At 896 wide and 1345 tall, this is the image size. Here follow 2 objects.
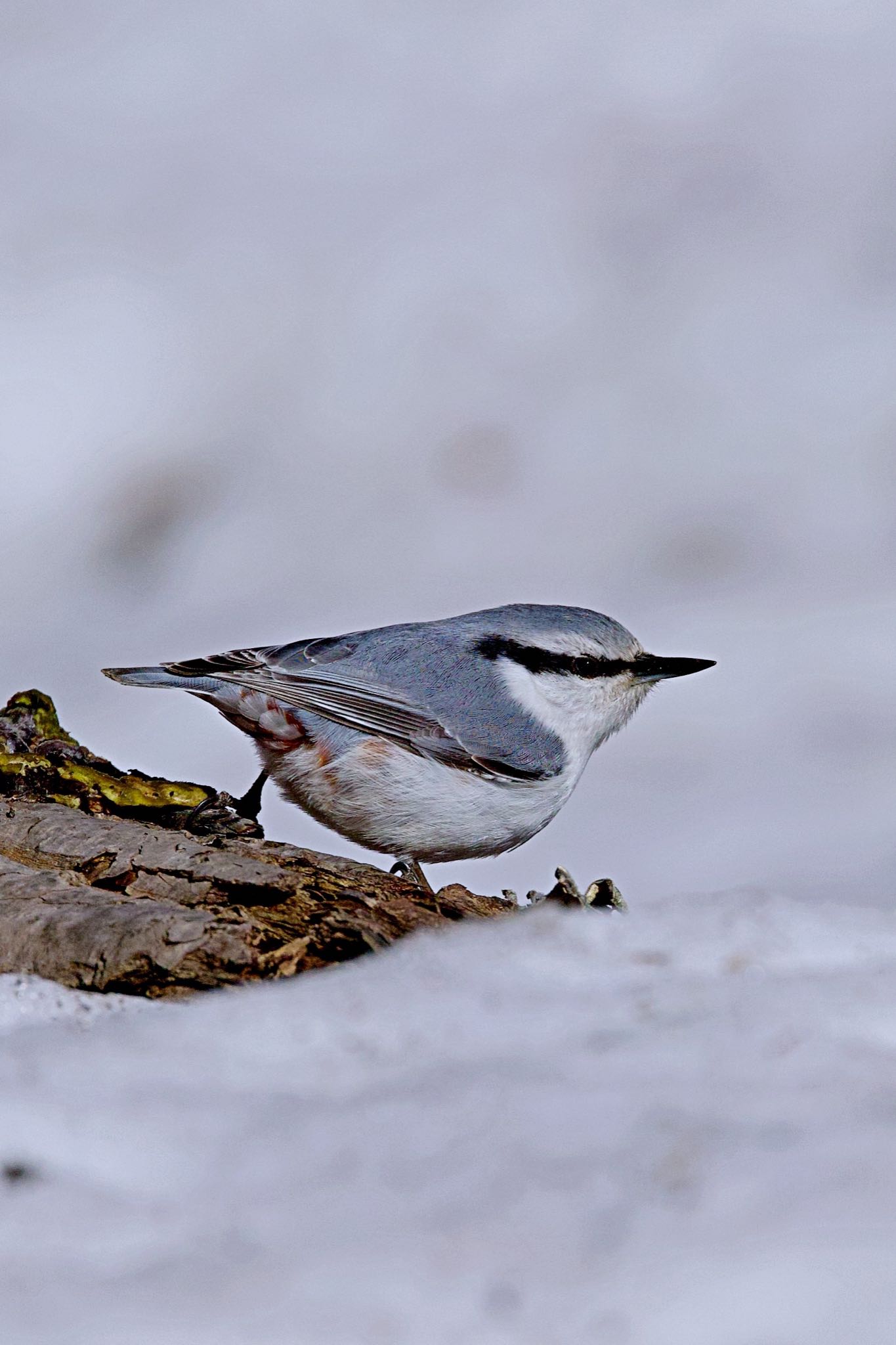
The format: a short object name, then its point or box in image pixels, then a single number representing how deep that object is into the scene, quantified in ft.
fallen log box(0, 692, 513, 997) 16.98
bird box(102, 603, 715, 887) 17.81
